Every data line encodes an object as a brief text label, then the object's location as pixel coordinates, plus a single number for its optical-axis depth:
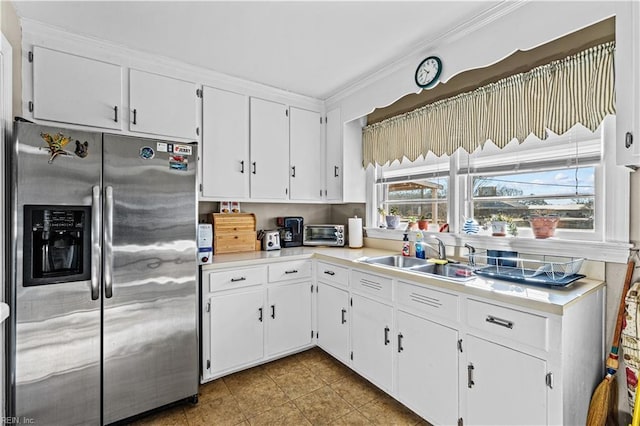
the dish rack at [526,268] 1.61
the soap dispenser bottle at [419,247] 2.45
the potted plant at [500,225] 2.07
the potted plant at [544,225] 1.84
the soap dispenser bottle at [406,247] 2.56
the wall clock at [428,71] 2.14
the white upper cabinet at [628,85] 1.31
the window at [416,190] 2.55
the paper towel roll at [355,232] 3.09
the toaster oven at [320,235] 3.24
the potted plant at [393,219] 2.90
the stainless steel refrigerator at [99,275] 1.59
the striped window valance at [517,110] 1.59
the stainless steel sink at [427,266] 1.97
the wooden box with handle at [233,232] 2.76
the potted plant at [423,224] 2.62
